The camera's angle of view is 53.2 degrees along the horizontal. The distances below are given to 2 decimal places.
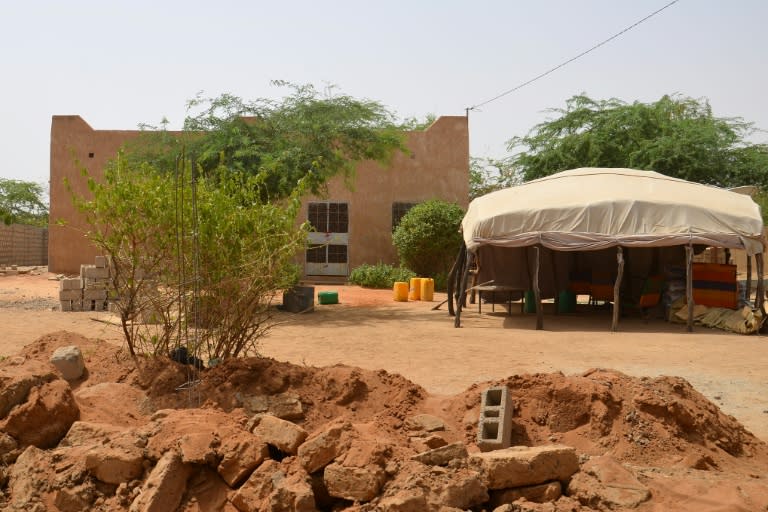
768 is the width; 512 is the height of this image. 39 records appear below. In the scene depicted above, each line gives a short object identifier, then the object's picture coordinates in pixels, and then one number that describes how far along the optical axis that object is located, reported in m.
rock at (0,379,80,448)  4.77
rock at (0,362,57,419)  4.88
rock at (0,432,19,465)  4.65
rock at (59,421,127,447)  4.71
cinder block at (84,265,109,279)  13.88
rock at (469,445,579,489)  3.97
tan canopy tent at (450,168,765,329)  12.35
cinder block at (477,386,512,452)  4.77
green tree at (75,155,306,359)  6.36
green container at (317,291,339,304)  16.47
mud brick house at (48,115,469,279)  22.06
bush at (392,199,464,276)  20.12
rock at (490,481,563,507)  3.92
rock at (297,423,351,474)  4.07
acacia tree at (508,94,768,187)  21.25
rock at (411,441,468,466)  4.00
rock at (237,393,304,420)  5.43
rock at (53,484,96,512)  4.22
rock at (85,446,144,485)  4.29
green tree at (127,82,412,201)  14.23
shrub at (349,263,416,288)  20.73
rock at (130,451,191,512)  4.00
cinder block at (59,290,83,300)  13.82
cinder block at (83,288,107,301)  13.98
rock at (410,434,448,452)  4.42
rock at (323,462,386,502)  3.86
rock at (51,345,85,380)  6.04
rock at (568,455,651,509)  3.84
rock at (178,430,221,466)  4.23
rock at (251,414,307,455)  4.29
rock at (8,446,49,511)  4.25
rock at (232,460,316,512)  3.85
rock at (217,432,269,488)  4.18
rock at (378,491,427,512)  3.61
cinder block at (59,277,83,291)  13.73
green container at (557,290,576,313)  15.41
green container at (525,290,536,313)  15.04
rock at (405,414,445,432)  5.14
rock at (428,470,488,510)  3.74
